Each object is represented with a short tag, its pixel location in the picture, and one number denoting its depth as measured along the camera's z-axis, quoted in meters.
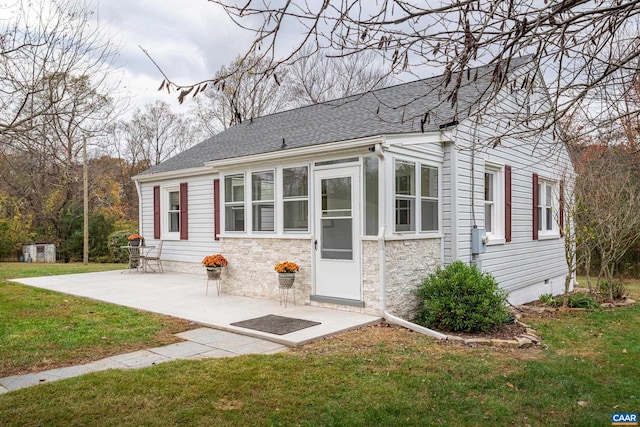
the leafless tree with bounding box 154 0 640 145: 2.71
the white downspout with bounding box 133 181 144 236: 13.06
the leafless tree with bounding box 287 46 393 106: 19.98
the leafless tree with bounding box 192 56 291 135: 20.92
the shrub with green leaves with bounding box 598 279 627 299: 9.84
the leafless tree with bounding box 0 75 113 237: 6.20
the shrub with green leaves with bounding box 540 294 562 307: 9.05
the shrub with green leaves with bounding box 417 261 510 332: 6.09
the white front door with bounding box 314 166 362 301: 6.63
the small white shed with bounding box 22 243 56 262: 18.03
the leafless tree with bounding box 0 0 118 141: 5.99
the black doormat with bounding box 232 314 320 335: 5.61
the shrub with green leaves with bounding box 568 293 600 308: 8.72
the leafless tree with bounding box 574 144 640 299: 8.92
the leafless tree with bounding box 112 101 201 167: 24.30
